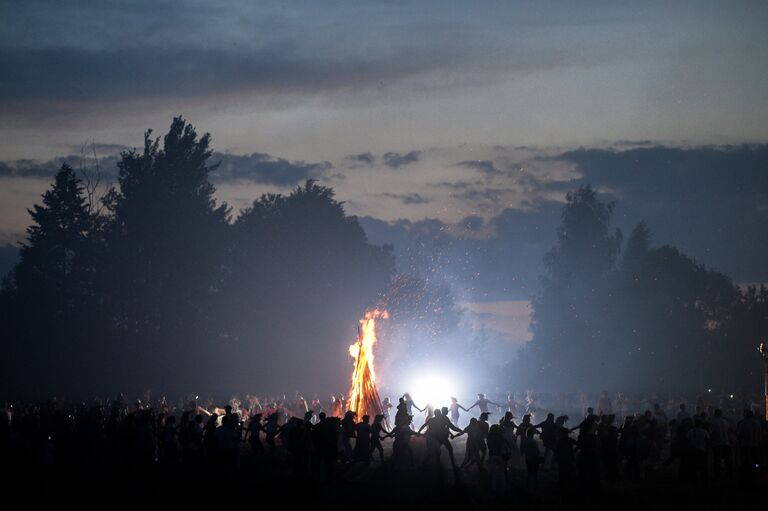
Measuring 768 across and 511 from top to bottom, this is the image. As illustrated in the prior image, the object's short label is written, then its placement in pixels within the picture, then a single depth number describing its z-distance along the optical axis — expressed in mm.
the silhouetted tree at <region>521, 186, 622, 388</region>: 99500
